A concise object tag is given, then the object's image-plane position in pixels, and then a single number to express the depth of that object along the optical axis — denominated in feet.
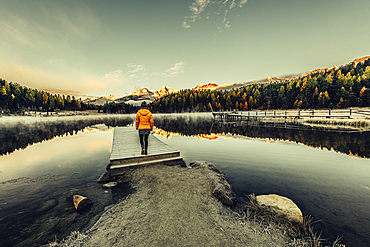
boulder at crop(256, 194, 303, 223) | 14.35
